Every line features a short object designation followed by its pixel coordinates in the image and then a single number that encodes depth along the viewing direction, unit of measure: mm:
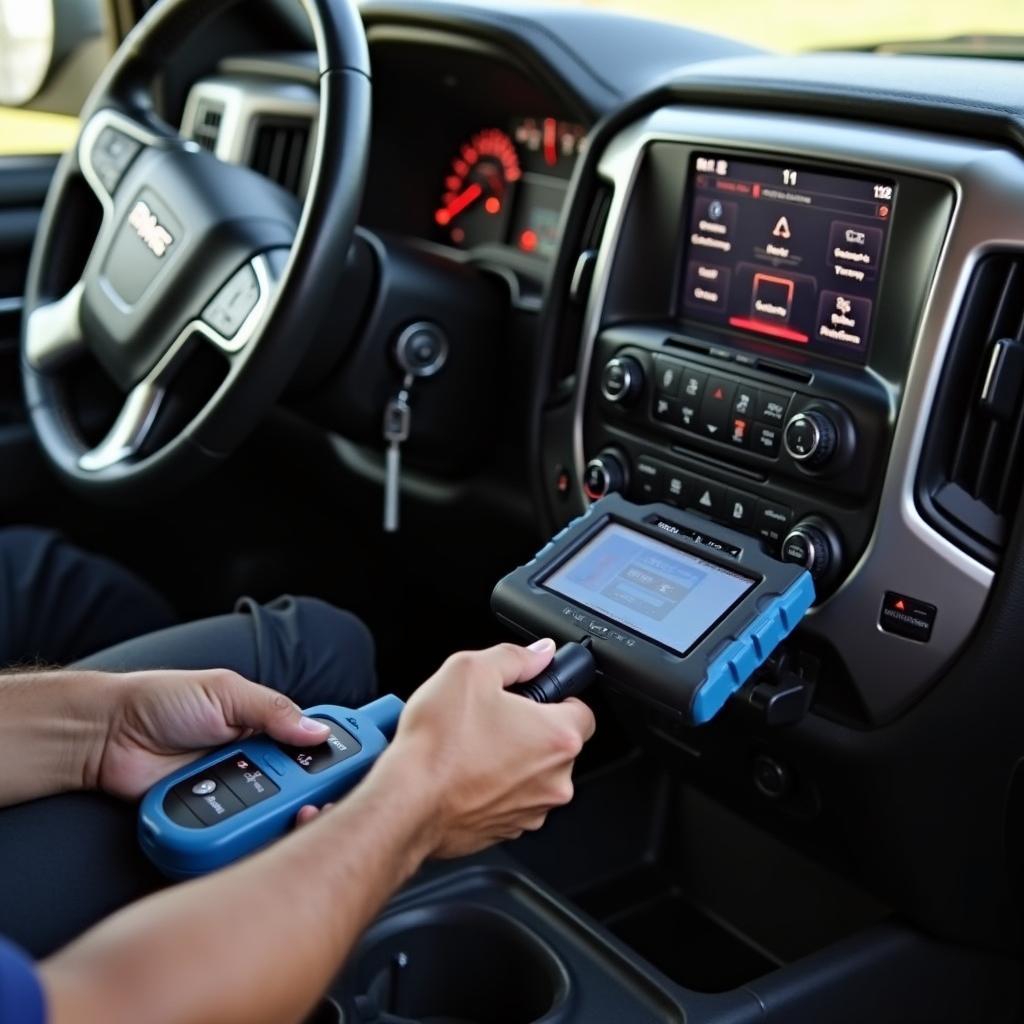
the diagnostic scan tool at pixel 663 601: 1003
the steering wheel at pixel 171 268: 1300
